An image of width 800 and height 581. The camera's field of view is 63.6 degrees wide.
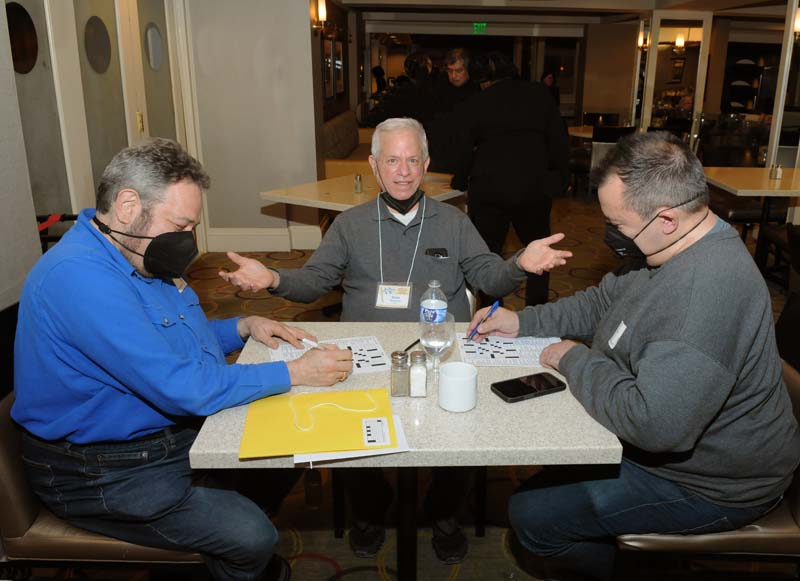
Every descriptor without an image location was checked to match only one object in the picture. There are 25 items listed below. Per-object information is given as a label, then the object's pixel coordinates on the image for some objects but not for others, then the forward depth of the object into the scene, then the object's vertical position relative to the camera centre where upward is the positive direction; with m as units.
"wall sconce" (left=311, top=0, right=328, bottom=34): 6.34 +0.79
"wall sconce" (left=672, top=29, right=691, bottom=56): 12.62 +1.06
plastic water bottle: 1.93 -0.61
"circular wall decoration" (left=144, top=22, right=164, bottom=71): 5.16 +0.41
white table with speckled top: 1.44 -0.75
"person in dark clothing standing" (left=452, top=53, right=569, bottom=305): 3.94 -0.34
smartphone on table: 1.67 -0.74
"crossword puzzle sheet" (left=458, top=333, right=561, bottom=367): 1.91 -0.75
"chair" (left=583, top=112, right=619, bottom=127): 10.54 -0.34
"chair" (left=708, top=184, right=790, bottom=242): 5.55 -0.94
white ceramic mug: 1.58 -0.69
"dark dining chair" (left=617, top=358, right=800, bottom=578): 1.63 -1.08
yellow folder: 1.44 -0.74
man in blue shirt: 1.52 -0.67
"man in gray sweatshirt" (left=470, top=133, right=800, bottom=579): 1.43 -0.65
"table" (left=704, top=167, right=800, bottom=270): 4.65 -0.63
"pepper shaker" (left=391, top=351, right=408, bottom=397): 1.67 -0.69
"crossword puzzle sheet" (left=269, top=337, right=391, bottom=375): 1.87 -0.74
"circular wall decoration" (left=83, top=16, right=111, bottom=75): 4.03 +0.33
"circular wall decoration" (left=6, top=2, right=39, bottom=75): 3.13 +0.29
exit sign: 12.19 +1.28
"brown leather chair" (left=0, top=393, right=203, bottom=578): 1.60 -1.06
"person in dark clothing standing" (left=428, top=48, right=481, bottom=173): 4.11 -0.04
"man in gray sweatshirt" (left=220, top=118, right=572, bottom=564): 2.46 -0.59
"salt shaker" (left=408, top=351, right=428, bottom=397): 1.67 -0.70
